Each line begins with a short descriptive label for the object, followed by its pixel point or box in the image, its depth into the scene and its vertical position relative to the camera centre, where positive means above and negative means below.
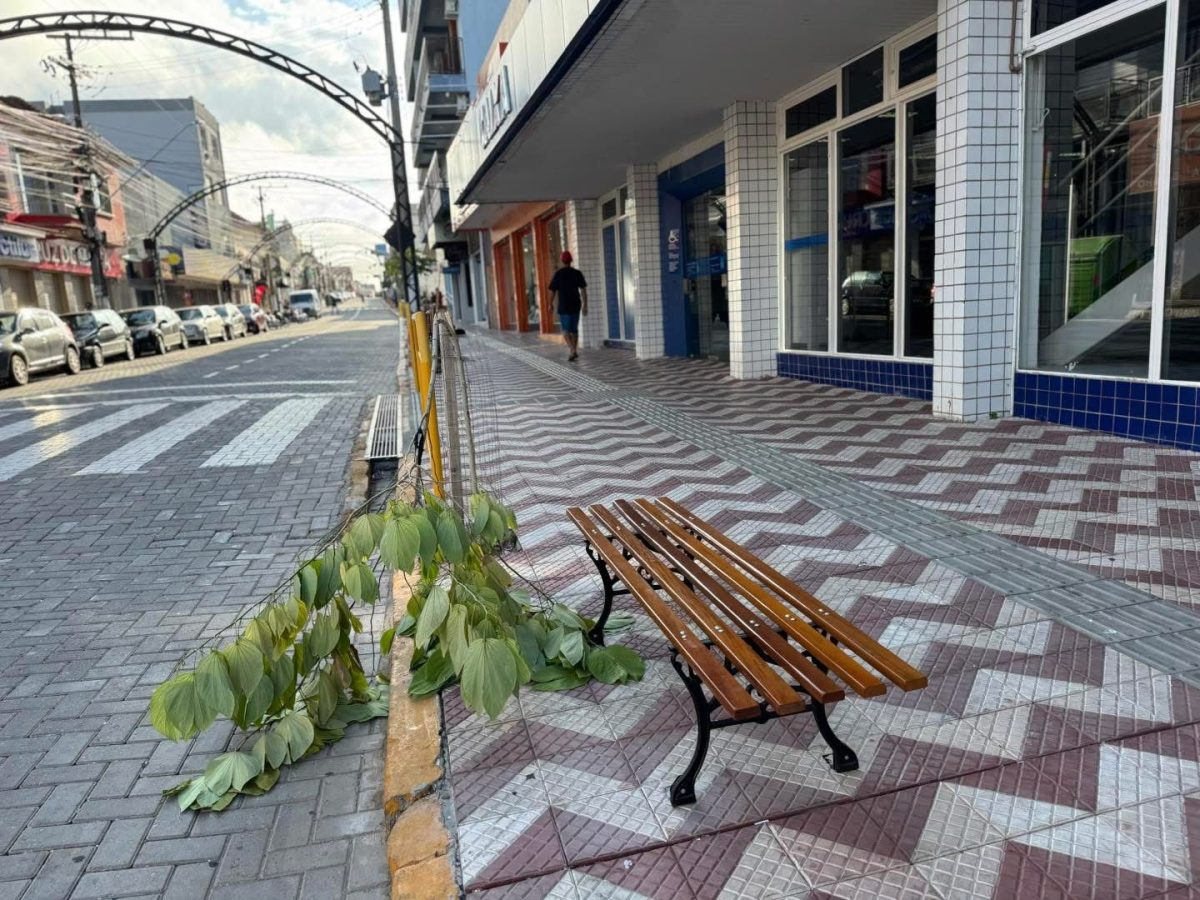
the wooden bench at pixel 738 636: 2.16 -1.01
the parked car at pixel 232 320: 36.97 -0.10
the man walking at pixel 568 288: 15.16 +0.17
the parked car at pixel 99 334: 21.45 -0.22
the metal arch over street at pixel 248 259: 65.85 +5.00
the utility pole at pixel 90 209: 28.94 +4.03
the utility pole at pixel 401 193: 18.38 +2.46
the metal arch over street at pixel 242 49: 16.06 +5.23
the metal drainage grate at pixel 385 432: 8.28 -1.34
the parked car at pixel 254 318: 43.53 -0.06
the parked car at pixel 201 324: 32.16 -0.15
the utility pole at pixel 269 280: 82.86 +3.59
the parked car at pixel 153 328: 26.08 -0.17
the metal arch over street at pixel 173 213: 38.30 +5.07
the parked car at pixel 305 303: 74.87 +0.96
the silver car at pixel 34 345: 17.23 -0.32
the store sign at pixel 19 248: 27.77 +2.79
